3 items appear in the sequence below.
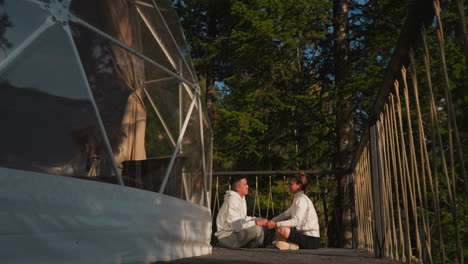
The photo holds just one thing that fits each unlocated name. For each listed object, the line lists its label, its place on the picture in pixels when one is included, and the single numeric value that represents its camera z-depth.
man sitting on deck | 5.59
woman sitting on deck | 5.54
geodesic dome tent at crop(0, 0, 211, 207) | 2.67
